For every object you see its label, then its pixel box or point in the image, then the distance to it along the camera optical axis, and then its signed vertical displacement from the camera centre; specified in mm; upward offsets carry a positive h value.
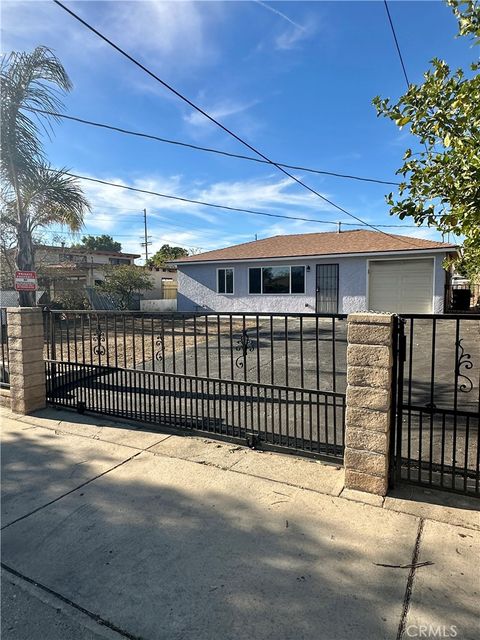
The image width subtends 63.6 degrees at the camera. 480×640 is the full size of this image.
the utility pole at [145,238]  51344 +7620
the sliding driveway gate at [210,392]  3695 -1373
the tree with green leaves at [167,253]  51375 +5801
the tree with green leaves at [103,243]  58500 +8233
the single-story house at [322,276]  15266 +773
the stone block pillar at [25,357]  4801 -774
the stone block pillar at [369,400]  2812 -791
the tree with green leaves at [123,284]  19656 +551
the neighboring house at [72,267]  18172 +1535
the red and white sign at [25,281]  6418 +240
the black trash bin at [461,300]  20672 -410
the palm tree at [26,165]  8156 +2916
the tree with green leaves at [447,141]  3004 +1253
